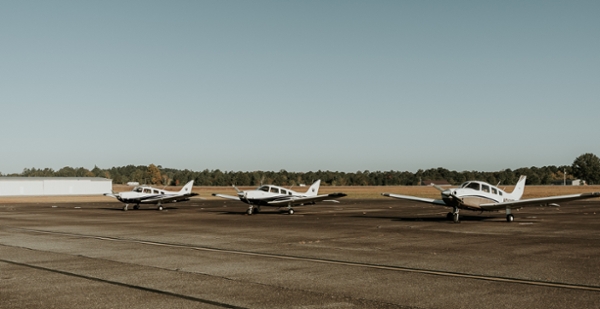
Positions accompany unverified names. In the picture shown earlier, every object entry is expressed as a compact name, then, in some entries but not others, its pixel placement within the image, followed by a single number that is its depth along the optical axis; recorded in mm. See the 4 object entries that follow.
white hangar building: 105188
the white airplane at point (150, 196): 46562
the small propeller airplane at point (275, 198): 37594
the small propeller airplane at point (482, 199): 28422
